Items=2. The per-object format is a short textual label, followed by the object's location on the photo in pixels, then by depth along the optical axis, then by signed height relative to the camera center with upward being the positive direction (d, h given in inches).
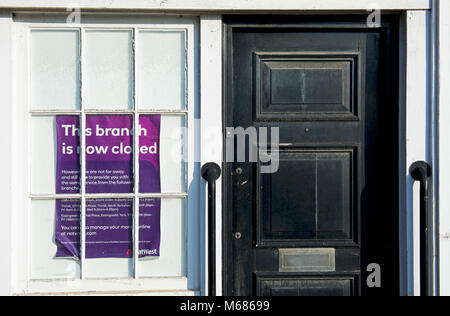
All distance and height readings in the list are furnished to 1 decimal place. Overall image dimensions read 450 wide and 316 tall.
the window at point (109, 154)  132.7 -0.5
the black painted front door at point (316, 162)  135.7 -2.6
